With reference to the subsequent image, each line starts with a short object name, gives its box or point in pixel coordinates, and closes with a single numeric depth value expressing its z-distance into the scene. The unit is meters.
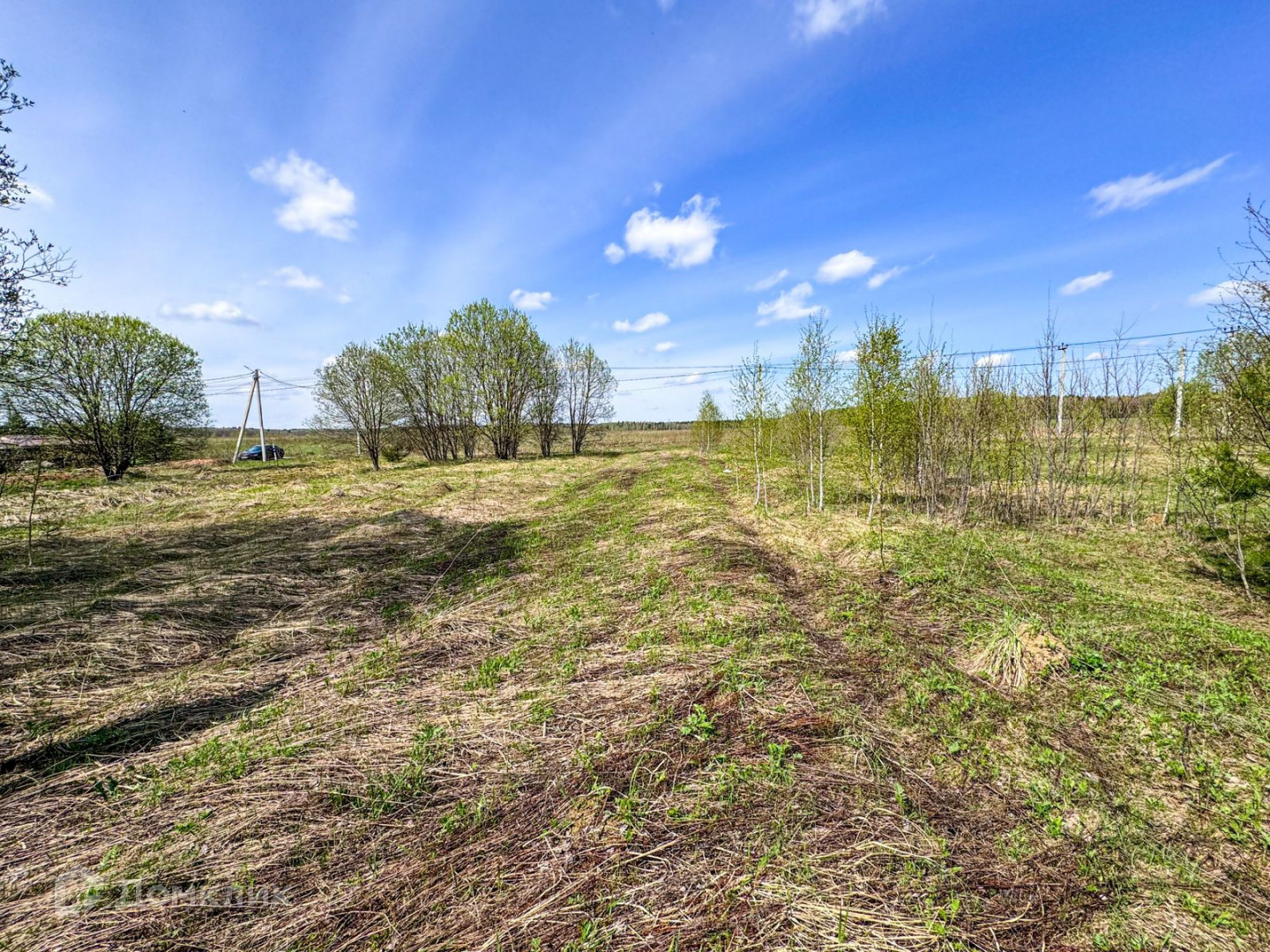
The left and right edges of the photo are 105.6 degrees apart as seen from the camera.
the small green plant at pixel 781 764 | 3.17
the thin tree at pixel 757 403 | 14.18
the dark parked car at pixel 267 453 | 33.69
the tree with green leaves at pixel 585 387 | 41.31
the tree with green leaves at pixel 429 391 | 31.06
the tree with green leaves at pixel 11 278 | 6.35
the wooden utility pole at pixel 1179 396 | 10.02
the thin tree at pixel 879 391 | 11.16
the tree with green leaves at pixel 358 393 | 28.62
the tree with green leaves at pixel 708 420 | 37.19
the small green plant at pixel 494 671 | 4.55
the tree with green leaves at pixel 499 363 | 31.34
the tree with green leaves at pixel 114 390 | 19.25
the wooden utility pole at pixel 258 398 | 29.88
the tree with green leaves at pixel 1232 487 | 6.91
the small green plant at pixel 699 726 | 3.62
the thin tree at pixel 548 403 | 35.84
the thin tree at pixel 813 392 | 12.74
